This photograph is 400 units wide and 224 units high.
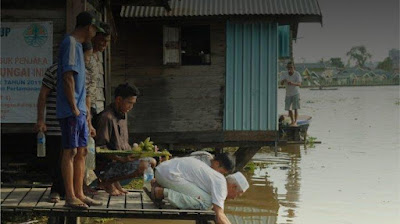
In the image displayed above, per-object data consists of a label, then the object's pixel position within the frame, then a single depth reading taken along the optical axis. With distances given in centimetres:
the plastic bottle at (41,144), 609
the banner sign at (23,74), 812
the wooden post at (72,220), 679
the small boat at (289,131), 1388
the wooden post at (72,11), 771
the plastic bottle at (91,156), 686
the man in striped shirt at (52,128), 609
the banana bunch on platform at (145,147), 713
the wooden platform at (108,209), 589
